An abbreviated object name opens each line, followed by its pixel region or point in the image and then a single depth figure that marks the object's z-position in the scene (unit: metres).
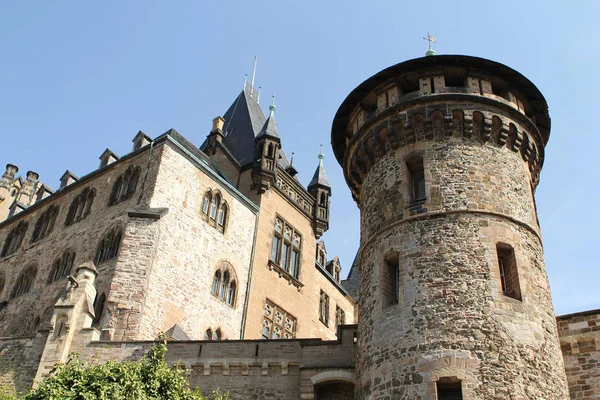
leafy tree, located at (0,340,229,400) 13.80
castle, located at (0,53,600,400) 13.91
